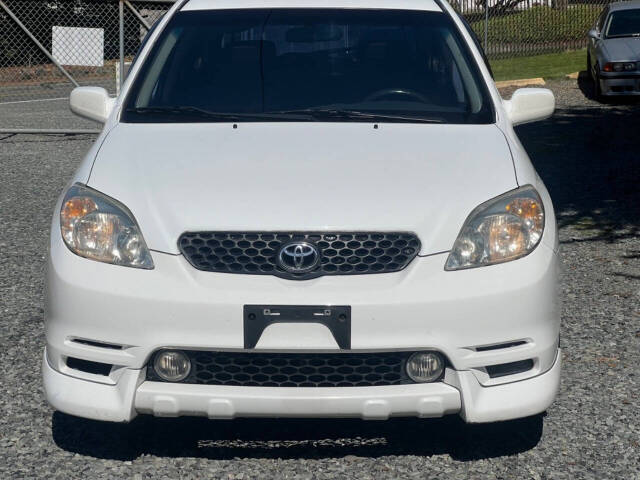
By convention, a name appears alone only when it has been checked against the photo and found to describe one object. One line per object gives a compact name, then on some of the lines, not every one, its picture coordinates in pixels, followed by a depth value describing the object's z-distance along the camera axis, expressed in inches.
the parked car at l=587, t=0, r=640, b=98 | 649.6
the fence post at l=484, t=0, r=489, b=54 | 791.1
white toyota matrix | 149.6
